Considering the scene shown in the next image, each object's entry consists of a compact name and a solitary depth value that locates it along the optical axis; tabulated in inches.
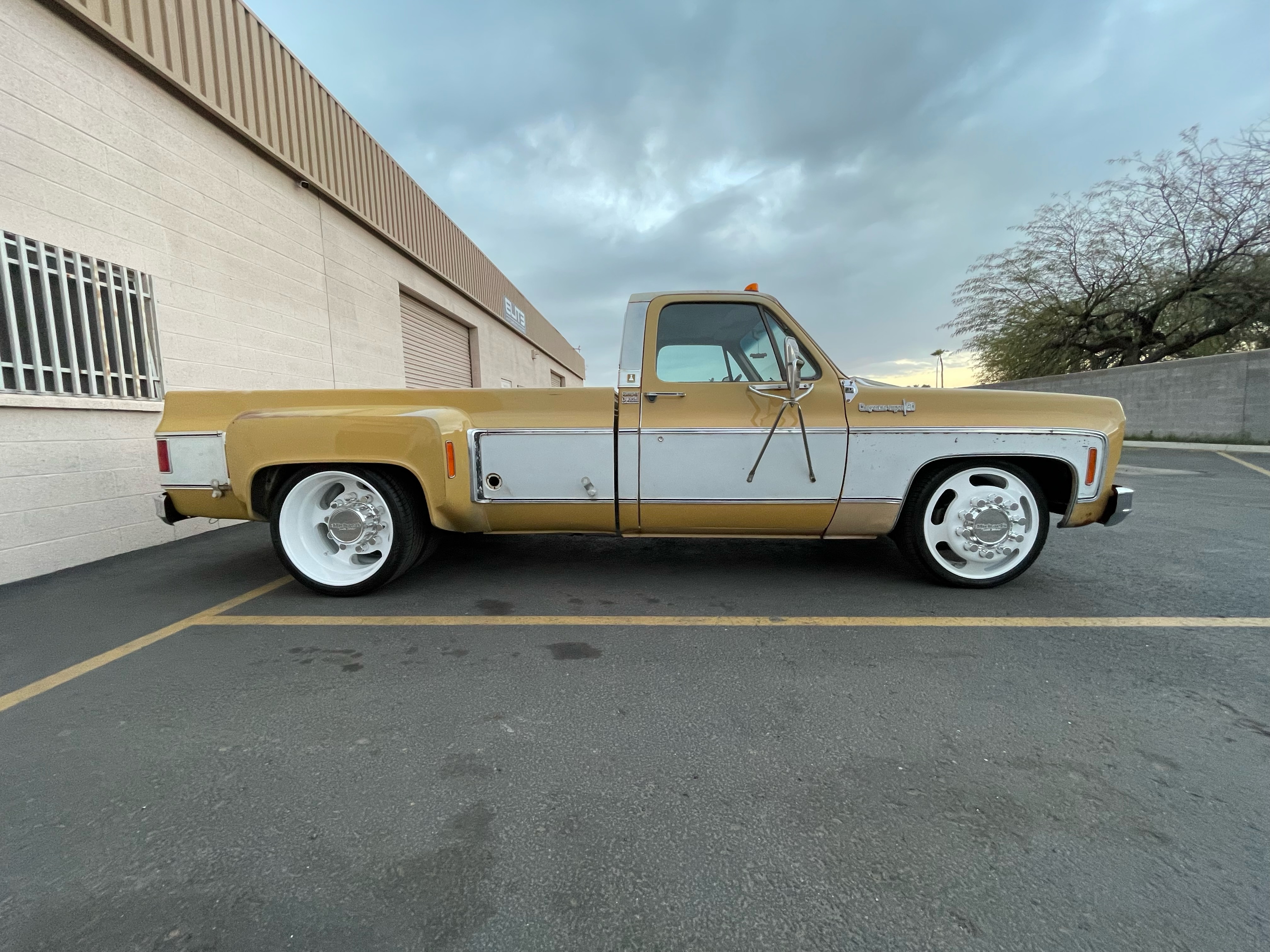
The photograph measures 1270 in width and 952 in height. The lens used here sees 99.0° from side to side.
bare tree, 647.8
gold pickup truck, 130.0
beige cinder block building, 161.3
